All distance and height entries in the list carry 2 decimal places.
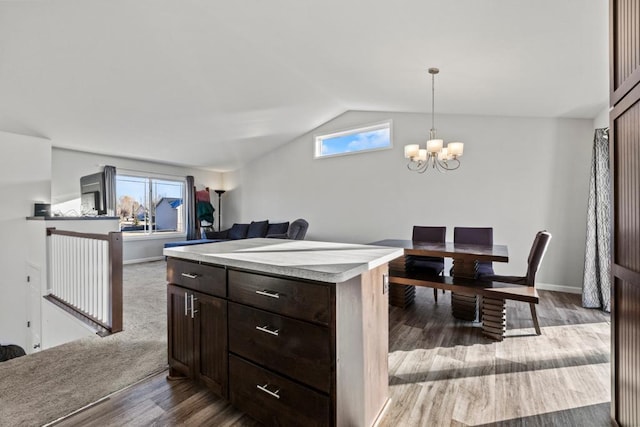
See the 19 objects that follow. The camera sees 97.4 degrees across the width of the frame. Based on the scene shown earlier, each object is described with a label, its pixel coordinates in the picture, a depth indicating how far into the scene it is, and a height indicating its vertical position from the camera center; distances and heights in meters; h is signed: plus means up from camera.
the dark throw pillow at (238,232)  6.82 -0.50
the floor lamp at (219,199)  7.95 +0.36
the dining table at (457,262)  2.76 -0.57
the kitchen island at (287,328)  1.17 -0.58
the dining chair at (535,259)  2.57 -0.47
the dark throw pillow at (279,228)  6.20 -0.38
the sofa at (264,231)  5.76 -0.46
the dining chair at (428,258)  3.48 -0.64
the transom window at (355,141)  5.36 +1.44
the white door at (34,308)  3.79 -1.31
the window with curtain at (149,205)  6.19 +0.17
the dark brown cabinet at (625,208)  1.22 +0.00
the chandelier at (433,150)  3.14 +0.70
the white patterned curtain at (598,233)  3.28 -0.29
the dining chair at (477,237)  3.56 -0.36
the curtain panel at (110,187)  5.55 +0.49
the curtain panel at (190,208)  7.12 +0.09
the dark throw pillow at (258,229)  6.50 -0.42
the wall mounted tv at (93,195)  3.72 +0.24
